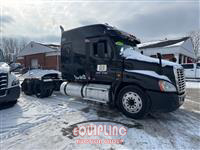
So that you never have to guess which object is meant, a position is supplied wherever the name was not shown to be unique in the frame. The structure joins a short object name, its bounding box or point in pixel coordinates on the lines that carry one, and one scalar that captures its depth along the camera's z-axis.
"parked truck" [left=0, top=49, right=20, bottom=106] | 5.07
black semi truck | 4.18
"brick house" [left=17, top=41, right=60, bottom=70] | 27.27
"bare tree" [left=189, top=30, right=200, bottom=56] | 43.27
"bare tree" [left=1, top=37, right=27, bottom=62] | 58.07
